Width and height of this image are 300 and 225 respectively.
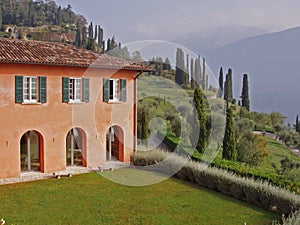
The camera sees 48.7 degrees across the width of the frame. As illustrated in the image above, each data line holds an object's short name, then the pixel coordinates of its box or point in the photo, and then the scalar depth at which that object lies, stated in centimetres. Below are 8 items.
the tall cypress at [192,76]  5652
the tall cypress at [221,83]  6490
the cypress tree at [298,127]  4539
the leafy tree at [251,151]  2611
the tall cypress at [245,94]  5728
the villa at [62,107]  1377
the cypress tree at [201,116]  2109
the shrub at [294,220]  888
